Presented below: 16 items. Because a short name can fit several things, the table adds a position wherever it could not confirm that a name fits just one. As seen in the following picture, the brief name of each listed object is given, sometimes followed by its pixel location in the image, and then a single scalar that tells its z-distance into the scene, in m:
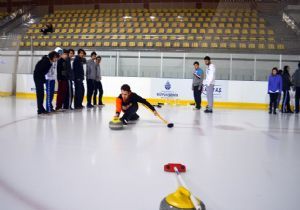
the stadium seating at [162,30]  13.38
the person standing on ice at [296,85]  9.84
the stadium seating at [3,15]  17.91
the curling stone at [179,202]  1.75
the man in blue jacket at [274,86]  9.23
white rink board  11.49
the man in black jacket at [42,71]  6.59
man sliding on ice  5.29
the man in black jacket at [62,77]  7.34
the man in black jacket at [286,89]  9.95
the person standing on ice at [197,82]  9.98
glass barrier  11.68
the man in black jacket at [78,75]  8.04
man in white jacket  8.89
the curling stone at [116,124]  5.07
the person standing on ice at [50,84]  7.12
